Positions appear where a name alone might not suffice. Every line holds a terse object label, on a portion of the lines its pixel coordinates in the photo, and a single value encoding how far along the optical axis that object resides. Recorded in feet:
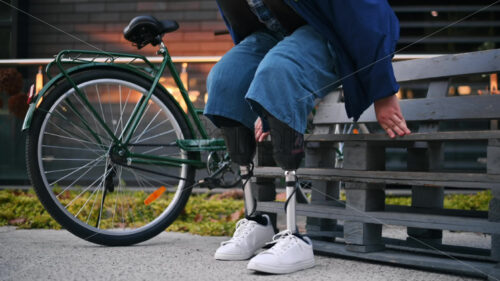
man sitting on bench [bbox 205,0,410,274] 6.38
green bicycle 8.27
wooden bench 6.26
